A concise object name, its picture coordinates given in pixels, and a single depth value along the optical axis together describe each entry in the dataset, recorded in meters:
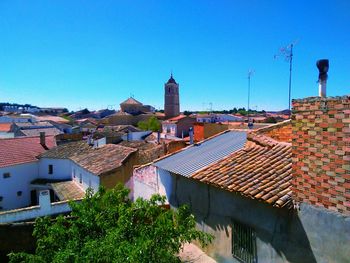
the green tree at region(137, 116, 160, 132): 70.38
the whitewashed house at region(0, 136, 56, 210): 25.45
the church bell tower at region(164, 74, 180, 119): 89.88
